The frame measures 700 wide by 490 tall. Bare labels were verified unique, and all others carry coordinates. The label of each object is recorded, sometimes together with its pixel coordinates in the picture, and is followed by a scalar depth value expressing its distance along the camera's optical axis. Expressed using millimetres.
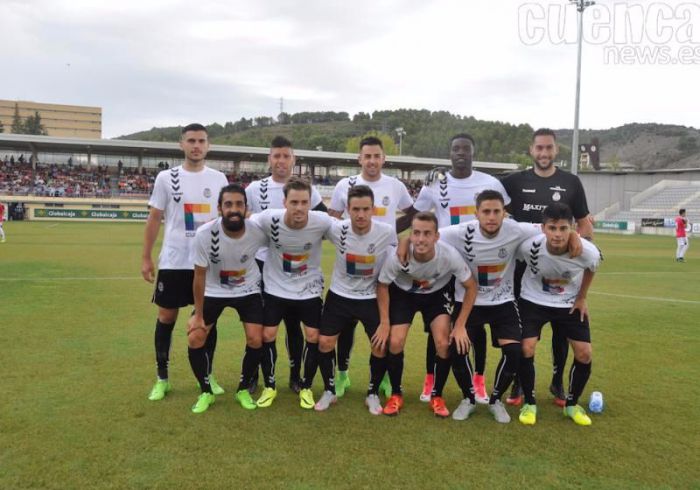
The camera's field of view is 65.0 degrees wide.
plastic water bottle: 4555
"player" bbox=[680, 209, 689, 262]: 18859
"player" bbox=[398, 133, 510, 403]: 5078
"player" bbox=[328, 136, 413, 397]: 5133
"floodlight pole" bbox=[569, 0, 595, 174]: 28797
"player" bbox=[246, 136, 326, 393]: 5090
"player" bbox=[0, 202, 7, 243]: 22391
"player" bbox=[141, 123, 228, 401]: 4934
